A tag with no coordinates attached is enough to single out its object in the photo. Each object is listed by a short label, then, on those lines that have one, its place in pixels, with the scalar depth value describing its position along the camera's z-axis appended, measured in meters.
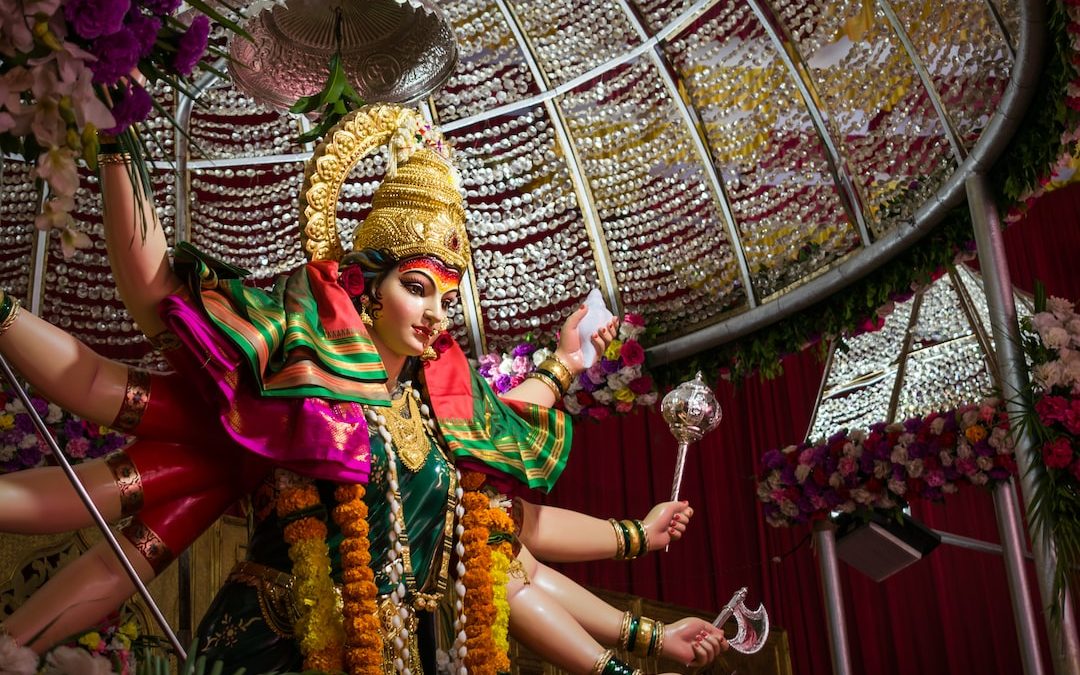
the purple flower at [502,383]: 4.50
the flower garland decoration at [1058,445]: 3.39
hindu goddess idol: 2.52
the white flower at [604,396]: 4.67
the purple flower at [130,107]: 1.94
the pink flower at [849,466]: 4.46
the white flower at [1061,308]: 3.60
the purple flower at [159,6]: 2.00
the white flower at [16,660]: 1.86
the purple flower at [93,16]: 1.80
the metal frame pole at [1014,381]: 3.43
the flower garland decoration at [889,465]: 4.15
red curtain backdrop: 5.82
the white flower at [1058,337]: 3.51
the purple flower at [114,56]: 1.86
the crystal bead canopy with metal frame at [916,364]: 4.71
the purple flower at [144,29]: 1.93
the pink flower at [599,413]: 4.71
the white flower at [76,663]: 1.79
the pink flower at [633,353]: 4.47
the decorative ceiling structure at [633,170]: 4.05
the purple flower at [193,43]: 2.05
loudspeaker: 4.44
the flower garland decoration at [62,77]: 1.78
